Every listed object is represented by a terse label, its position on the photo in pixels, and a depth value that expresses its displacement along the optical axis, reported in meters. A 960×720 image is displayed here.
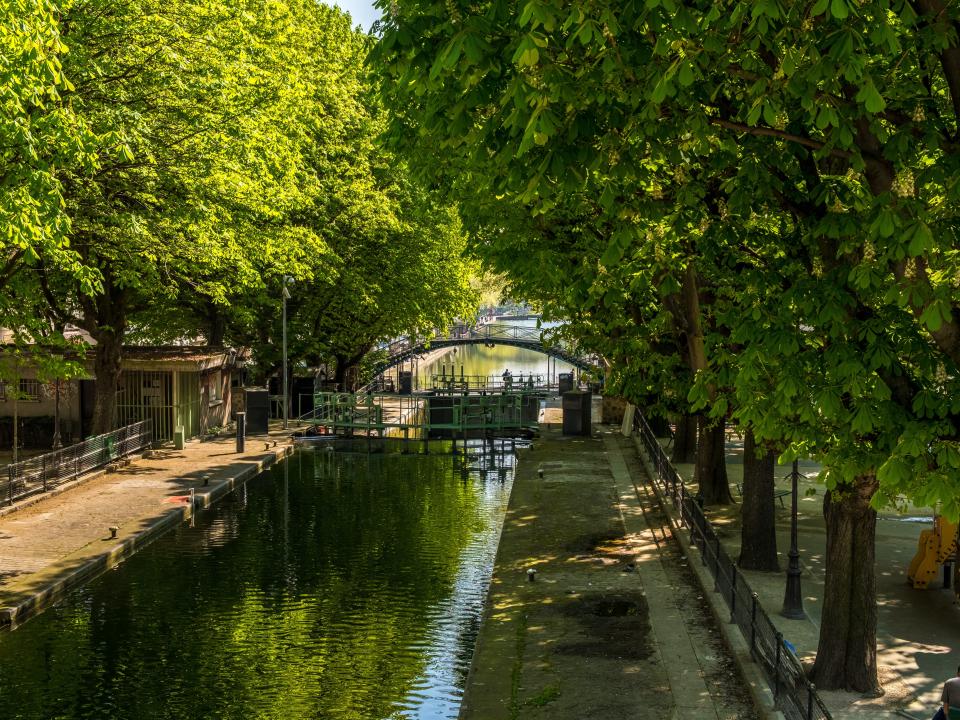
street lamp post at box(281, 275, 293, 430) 43.22
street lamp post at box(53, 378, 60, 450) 35.99
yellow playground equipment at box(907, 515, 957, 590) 19.00
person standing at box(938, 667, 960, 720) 11.02
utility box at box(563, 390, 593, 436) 43.88
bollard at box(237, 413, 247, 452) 37.34
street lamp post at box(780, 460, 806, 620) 17.45
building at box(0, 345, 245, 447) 37.72
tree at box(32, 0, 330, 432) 25.67
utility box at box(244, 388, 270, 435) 43.44
